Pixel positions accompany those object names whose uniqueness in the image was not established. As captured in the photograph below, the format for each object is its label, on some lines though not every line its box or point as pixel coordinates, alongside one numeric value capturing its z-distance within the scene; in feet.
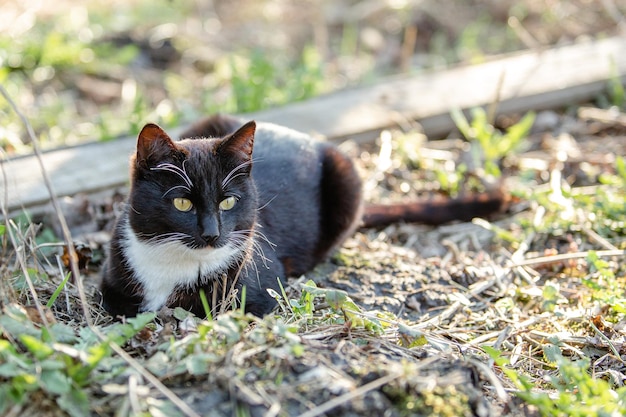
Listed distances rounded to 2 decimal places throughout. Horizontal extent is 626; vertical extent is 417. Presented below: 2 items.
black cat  9.69
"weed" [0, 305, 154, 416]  7.18
